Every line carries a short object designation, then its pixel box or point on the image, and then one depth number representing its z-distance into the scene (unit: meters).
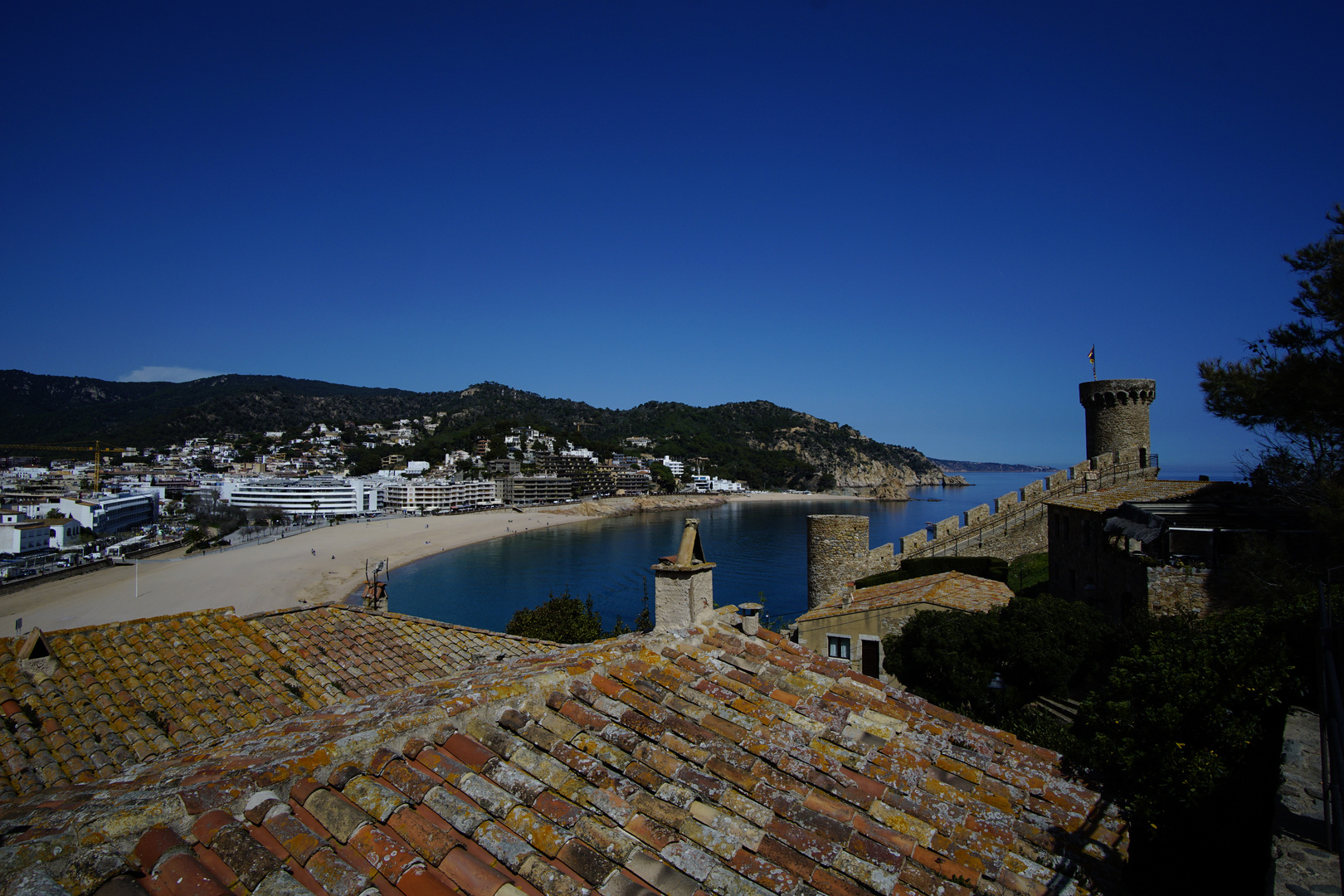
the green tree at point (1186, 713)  5.08
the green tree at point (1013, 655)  10.27
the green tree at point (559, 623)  17.56
